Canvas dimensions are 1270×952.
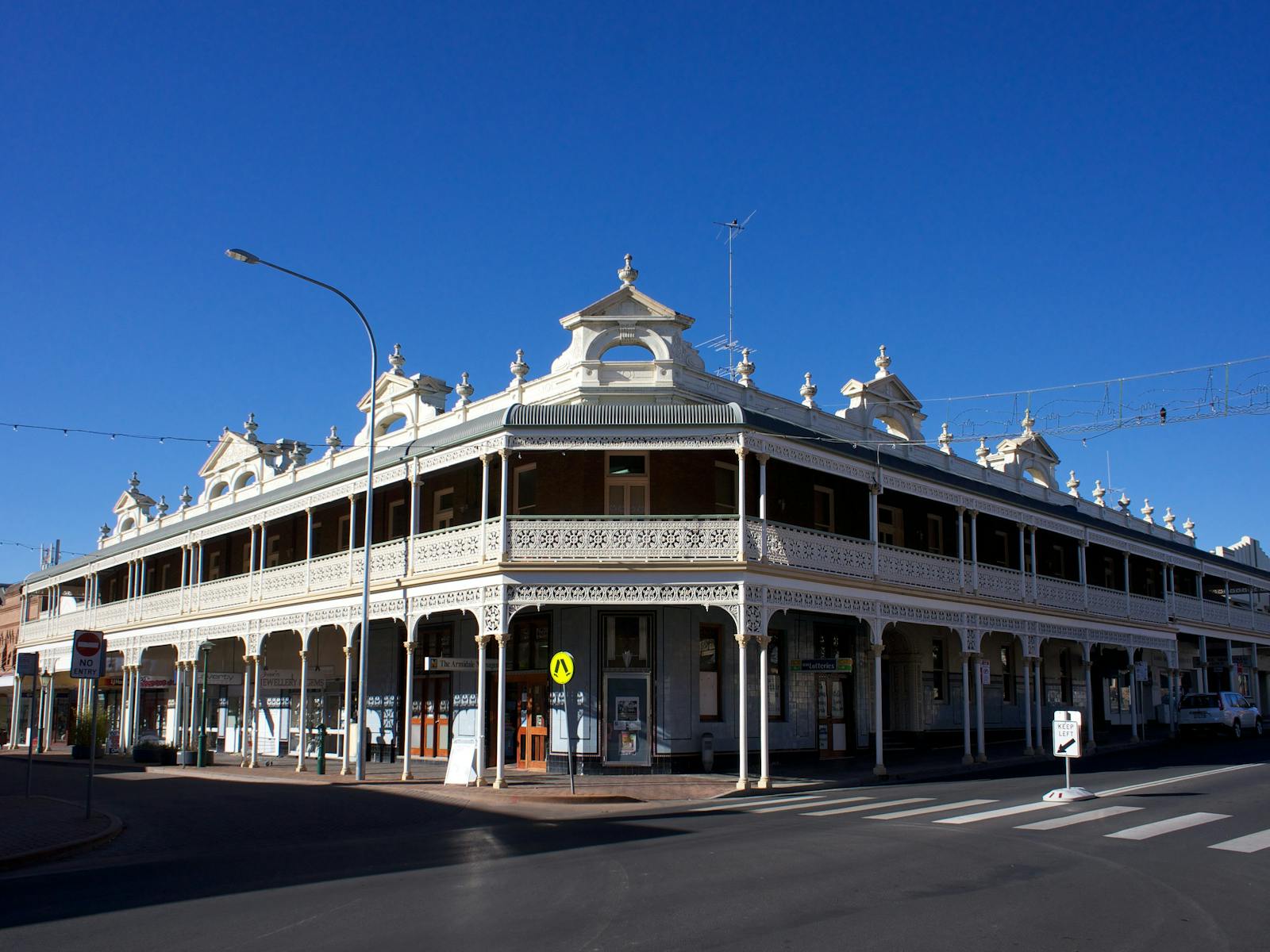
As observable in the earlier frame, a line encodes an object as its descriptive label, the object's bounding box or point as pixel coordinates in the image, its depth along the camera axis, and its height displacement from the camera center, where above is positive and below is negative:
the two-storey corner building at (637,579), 22.59 +1.41
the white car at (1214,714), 36.66 -2.36
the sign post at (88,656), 17.17 -0.16
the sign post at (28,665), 23.66 -0.39
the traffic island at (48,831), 13.59 -2.47
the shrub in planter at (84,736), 35.69 -2.82
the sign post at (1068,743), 17.12 -1.51
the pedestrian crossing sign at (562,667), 20.44 -0.43
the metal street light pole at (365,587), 23.22 +1.19
